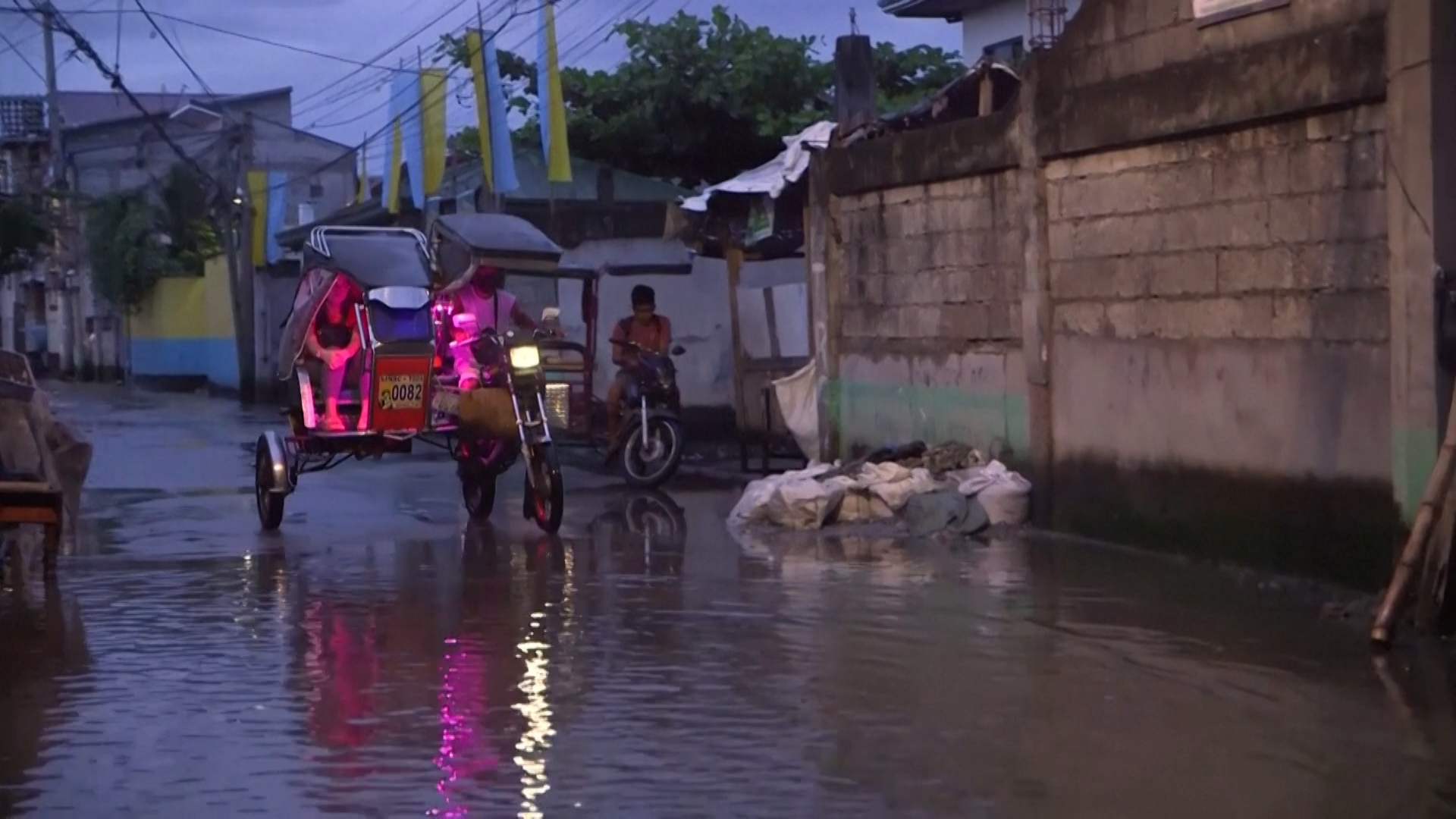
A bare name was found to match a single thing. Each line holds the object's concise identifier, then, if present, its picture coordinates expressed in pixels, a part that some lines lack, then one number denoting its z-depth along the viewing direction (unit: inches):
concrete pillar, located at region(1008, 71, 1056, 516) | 489.1
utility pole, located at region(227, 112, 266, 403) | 1501.0
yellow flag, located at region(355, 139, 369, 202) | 1550.2
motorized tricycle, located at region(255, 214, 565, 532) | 521.0
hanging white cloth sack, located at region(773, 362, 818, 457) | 635.5
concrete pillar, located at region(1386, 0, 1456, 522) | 335.0
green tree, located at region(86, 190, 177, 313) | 1988.2
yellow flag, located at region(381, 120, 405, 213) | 1247.5
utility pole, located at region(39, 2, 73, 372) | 2148.1
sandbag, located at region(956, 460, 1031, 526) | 495.8
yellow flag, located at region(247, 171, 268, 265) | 1641.2
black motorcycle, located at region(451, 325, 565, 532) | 511.8
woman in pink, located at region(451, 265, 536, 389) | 560.4
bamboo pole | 312.3
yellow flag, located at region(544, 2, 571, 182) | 1024.2
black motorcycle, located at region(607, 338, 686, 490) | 642.2
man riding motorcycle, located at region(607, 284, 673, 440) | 703.7
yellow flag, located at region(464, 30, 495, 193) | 1055.6
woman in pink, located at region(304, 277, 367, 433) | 541.3
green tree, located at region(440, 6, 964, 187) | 1177.4
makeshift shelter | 676.7
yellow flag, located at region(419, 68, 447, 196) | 1173.7
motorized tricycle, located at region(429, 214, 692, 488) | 597.6
